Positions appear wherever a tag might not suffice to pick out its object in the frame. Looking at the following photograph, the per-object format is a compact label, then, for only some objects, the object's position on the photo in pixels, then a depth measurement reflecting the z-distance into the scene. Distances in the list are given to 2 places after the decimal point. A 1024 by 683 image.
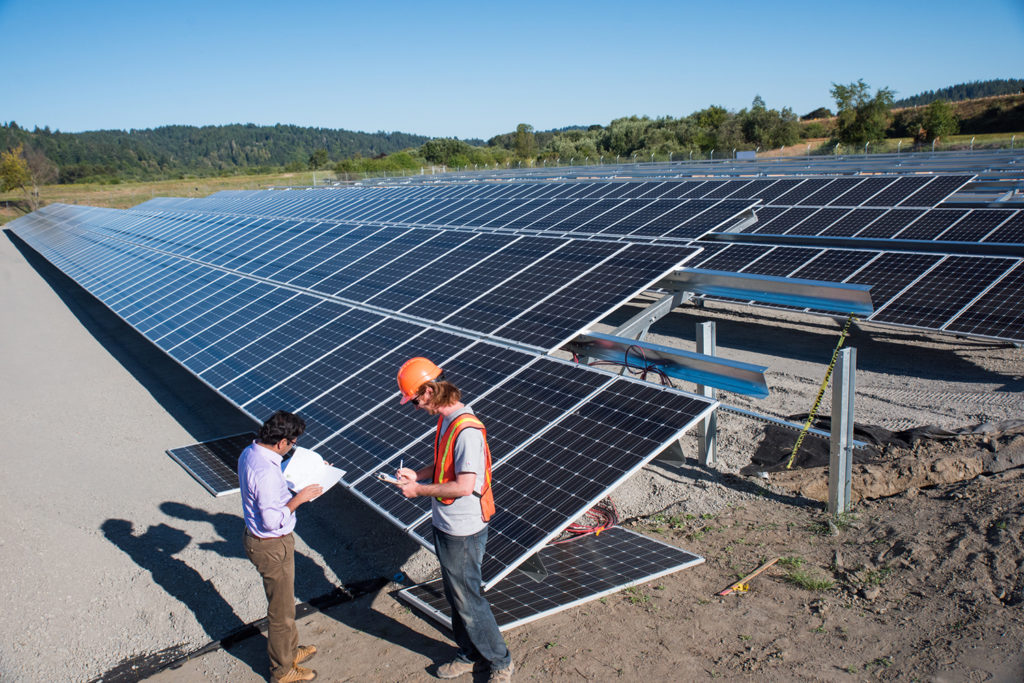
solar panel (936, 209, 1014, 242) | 16.03
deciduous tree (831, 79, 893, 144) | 64.00
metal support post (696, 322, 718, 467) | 9.16
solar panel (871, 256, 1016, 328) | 13.30
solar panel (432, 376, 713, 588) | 5.13
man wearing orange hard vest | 4.80
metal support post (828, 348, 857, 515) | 7.32
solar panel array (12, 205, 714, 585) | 5.62
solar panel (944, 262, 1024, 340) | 12.43
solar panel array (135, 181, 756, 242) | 18.47
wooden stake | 6.36
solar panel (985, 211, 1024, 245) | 15.43
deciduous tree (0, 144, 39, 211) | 84.19
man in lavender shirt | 5.32
